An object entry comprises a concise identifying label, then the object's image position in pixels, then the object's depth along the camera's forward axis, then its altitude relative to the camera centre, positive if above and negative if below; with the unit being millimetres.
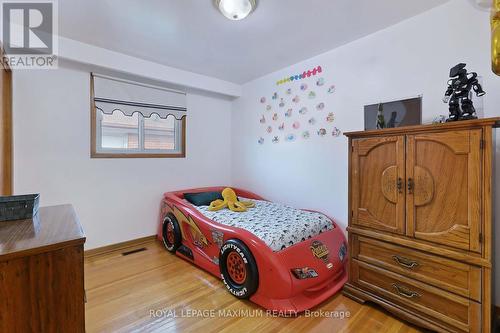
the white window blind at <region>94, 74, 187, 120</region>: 2768 +871
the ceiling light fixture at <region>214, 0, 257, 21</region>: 1755 +1222
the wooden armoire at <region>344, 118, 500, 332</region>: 1327 -386
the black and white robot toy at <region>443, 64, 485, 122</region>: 1469 +462
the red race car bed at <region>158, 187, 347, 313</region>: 1738 -746
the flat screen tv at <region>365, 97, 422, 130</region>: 1914 +445
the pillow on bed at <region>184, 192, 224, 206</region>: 2958 -426
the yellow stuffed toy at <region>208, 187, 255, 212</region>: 2739 -472
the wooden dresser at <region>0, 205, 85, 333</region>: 769 -403
